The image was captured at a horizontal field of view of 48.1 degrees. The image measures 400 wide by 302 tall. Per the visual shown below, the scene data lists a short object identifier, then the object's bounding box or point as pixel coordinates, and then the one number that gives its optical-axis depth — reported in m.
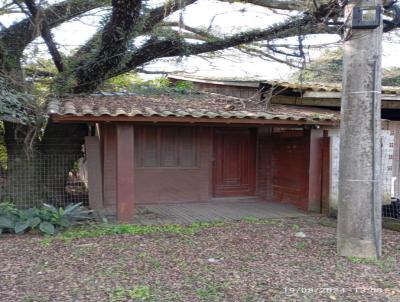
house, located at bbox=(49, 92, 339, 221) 8.95
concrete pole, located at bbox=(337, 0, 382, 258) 6.01
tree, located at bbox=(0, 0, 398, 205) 8.60
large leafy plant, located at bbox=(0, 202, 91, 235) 7.57
